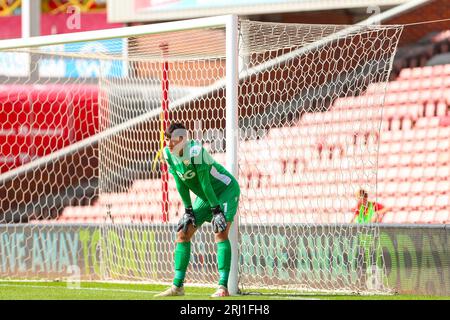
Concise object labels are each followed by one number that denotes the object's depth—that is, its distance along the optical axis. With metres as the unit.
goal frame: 19.11
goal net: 21.22
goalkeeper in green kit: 18.03
